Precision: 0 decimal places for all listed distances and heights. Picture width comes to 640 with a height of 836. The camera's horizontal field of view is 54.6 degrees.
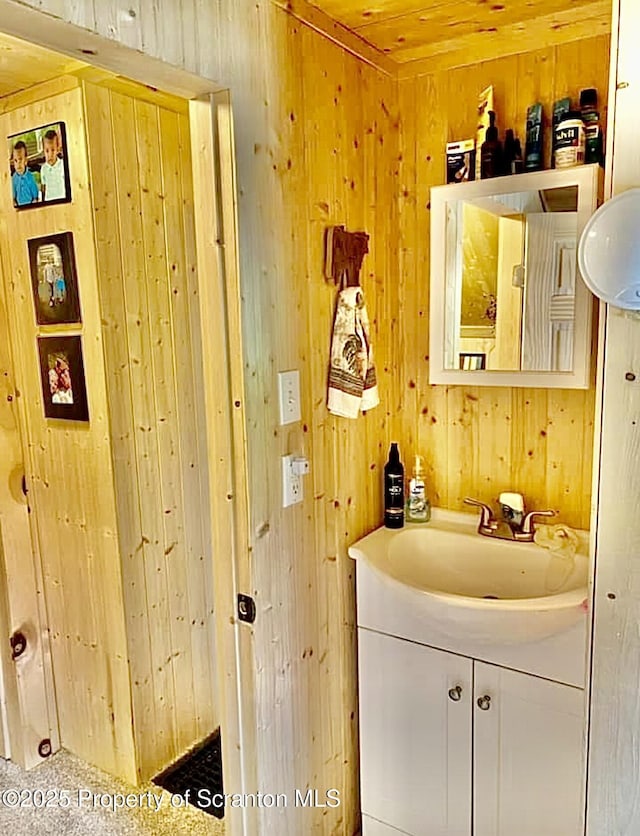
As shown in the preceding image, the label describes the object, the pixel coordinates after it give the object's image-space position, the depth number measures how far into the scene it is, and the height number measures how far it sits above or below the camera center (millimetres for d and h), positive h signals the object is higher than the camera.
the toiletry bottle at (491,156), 1724 +414
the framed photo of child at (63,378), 1997 -191
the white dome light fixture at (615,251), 896 +77
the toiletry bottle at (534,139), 1670 +444
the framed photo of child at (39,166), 1886 +477
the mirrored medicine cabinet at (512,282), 1626 +67
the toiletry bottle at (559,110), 1615 +501
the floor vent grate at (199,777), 2092 -1609
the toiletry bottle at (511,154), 1712 +417
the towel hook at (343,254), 1641 +154
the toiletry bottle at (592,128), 1585 +443
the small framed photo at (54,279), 1940 +127
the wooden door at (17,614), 2230 -1058
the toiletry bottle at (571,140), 1582 +415
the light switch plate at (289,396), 1510 -201
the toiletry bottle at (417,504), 1993 -618
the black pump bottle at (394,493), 1933 -563
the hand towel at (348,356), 1681 -122
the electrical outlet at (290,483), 1533 -420
